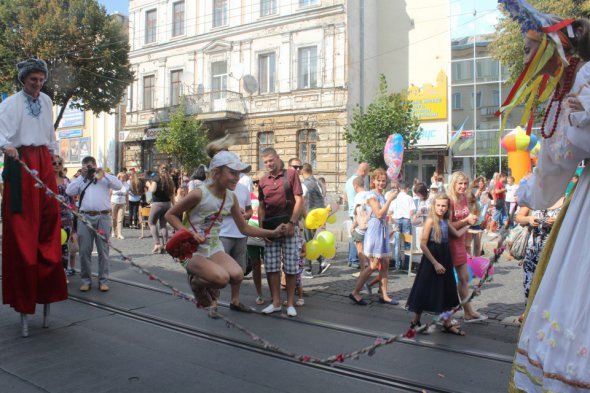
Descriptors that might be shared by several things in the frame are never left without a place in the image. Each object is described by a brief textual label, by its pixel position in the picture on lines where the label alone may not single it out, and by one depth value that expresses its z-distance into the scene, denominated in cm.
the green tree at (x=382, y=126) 2091
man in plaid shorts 636
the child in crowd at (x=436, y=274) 535
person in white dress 220
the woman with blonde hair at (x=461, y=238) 587
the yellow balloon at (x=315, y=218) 786
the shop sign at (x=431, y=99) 2714
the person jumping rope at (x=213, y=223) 463
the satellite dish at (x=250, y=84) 2767
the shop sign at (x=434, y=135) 2702
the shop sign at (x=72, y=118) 3701
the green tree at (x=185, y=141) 2636
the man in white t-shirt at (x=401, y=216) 946
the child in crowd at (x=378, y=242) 680
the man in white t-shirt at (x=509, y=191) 1520
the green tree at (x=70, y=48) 2498
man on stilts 500
